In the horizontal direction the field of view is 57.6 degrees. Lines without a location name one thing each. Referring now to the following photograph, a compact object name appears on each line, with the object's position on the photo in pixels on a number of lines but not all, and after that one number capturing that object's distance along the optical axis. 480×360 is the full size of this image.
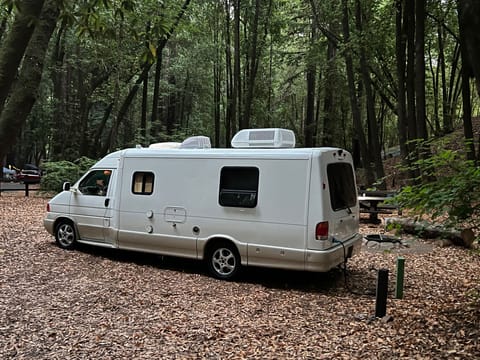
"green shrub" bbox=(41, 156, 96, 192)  17.59
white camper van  6.33
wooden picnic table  12.00
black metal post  5.05
